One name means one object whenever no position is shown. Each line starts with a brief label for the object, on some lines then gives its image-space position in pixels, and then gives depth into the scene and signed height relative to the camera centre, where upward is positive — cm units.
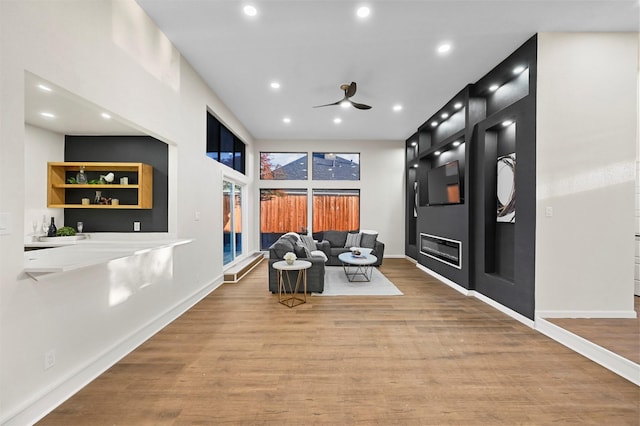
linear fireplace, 475 -72
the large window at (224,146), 483 +136
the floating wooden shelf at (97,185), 329 +32
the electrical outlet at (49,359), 183 -102
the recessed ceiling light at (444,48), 332 +206
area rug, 446 -133
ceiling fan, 401 +180
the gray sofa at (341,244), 650 -81
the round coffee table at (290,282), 397 -113
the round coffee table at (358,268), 498 -127
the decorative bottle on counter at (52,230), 324 -25
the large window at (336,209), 796 +9
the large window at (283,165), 790 +135
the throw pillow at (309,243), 622 -73
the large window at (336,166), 792 +136
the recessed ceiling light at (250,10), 270 +204
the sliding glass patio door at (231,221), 578 -23
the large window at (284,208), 793 +11
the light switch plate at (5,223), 155 -8
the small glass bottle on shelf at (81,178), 339 +39
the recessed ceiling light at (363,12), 272 +205
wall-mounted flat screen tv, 482 +55
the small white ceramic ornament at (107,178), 341 +41
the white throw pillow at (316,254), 532 -85
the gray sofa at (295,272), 441 -99
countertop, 168 -34
